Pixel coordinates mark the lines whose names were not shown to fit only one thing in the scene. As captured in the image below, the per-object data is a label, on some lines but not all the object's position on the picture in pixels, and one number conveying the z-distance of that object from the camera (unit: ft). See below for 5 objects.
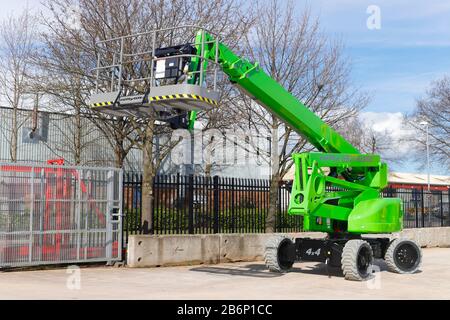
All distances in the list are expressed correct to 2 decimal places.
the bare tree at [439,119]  167.84
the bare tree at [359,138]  119.96
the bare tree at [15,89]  76.34
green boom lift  32.89
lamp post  160.62
